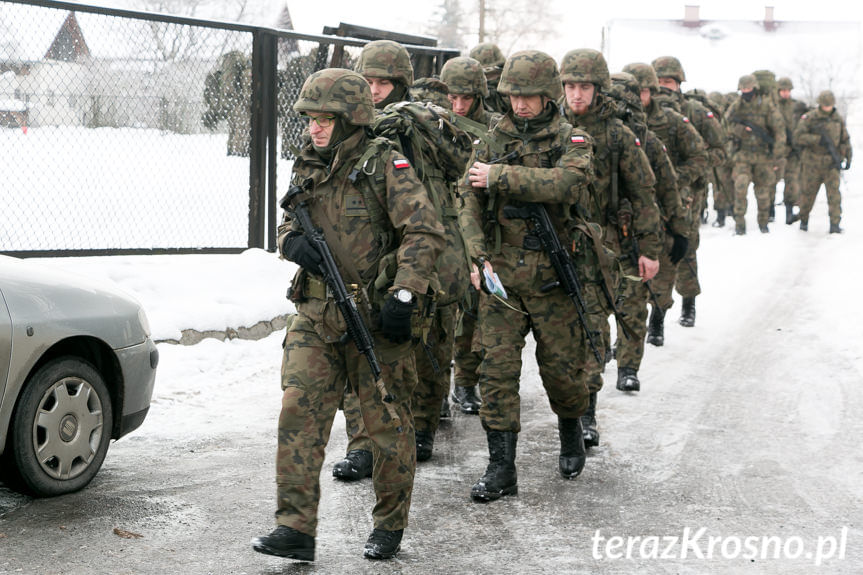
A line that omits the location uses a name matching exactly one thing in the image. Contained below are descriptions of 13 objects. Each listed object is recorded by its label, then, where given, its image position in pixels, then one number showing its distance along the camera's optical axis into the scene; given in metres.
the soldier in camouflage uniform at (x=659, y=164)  14.91
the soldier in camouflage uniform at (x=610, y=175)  13.37
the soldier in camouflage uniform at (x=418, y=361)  11.81
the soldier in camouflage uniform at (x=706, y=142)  21.28
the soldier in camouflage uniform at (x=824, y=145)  36.00
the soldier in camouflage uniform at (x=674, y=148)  18.69
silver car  9.99
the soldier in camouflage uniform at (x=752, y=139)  35.34
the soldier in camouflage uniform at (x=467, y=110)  14.23
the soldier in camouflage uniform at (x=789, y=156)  38.34
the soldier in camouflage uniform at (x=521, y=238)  11.35
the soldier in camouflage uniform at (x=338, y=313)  8.98
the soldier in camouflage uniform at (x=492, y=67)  16.66
